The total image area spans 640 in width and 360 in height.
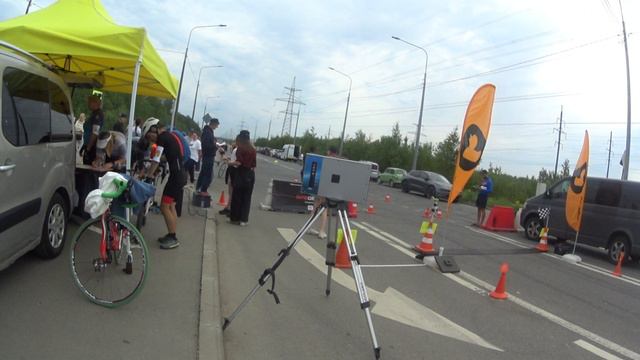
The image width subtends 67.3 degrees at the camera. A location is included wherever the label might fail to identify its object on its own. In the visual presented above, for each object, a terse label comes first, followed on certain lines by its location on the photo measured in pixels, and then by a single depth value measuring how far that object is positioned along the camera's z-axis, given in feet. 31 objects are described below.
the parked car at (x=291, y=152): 229.25
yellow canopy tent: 19.24
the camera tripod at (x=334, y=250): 12.33
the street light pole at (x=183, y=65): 115.63
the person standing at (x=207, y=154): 36.52
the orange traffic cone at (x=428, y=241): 28.58
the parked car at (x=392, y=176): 123.44
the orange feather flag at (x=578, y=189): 34.83
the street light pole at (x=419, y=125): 117.91
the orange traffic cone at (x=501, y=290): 21.25
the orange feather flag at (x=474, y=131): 25.67
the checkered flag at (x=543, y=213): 43.34
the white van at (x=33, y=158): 13.69
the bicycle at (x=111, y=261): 14.48
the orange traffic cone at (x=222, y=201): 38.17
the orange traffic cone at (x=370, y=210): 49.73
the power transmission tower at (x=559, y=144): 152.65
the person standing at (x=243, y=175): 30.17
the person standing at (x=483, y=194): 50.12
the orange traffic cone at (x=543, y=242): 37.32
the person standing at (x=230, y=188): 31.27
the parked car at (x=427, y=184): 93.25
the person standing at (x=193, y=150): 48.18
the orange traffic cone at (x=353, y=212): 43.09
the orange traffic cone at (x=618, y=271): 31.22
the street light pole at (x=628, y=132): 66.03
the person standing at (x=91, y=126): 23.99
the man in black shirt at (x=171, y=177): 20.85
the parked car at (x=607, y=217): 35.65
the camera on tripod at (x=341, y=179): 13.70
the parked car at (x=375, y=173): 134.31
